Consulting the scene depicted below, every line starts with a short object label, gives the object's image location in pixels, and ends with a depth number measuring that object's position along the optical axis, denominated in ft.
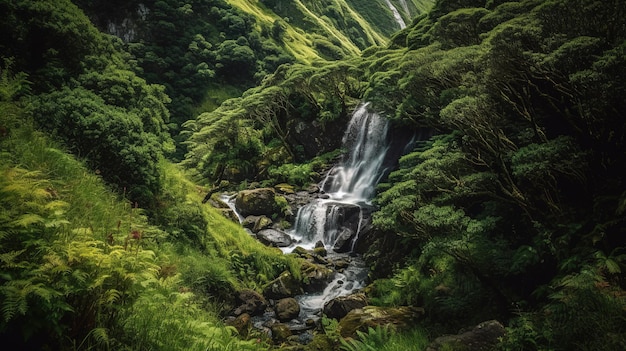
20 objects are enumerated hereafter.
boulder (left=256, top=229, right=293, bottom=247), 75.25
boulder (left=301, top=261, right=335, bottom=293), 56.49
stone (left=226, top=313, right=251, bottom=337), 39.05
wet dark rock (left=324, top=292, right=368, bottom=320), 45.37
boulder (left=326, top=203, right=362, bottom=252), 74.51
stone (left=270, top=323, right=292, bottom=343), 40.52
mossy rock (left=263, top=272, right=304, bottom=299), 50.92
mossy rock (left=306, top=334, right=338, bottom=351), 34.37
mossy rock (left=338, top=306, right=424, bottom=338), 36.81
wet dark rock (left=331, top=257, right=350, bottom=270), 65.40
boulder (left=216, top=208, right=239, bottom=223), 73.90
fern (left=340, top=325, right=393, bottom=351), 26.18
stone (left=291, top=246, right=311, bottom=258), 68.64
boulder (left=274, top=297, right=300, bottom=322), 46.03
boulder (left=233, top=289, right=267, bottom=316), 44.19
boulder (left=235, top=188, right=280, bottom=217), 88.79
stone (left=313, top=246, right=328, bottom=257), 71.17
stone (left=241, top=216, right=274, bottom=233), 80.84
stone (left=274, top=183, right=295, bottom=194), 101.01
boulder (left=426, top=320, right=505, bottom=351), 25.66
